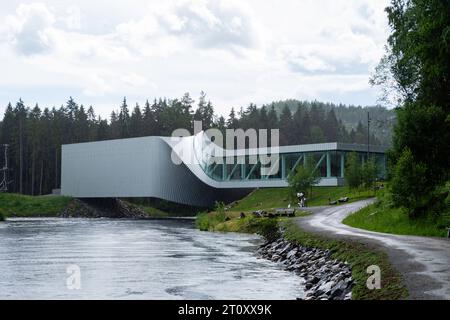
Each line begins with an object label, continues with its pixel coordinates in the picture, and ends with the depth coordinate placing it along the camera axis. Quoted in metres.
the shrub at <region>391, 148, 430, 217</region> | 26.55
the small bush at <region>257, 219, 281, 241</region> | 33.28
